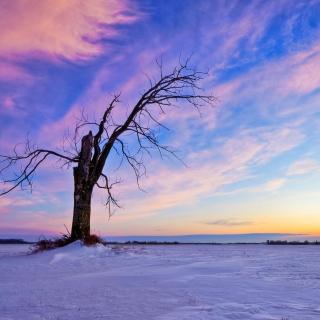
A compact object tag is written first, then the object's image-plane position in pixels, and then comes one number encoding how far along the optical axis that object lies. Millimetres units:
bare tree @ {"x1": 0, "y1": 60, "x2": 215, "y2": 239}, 10316
